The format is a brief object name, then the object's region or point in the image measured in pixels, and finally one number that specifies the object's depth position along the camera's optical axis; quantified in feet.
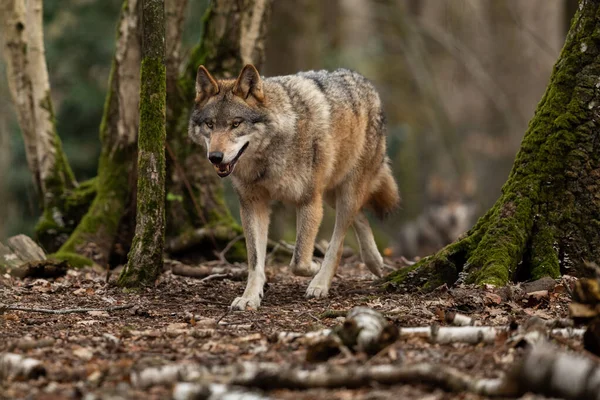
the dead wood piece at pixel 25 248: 52.34
